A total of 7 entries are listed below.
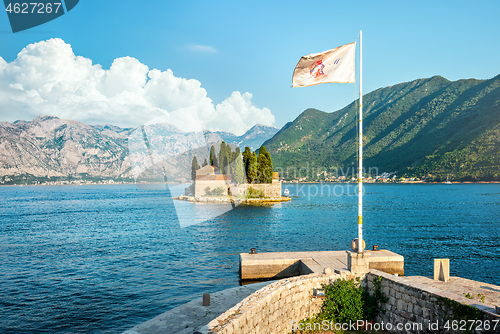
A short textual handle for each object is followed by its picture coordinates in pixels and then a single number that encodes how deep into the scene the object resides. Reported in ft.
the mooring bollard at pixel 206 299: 41.55
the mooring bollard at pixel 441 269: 45.37
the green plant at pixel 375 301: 35.17
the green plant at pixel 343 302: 35.63
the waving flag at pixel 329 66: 35.42
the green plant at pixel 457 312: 24.79
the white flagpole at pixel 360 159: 35.81
